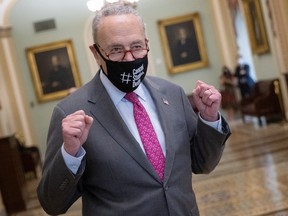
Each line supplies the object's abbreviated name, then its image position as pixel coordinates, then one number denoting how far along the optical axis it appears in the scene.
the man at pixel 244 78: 13.30
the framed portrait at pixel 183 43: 15.60
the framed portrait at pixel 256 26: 11.88
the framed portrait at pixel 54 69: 15.20
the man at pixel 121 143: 1.77
